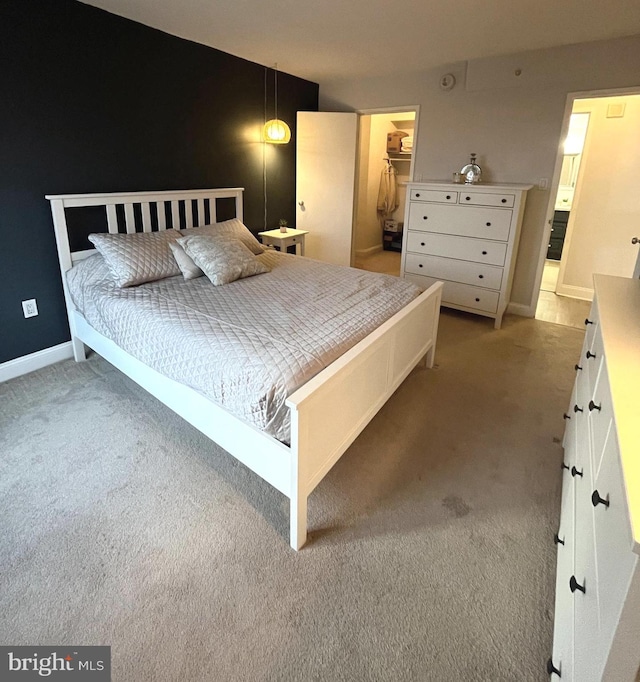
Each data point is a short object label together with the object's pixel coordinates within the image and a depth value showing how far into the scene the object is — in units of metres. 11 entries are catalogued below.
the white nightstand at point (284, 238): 4.47
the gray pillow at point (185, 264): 2.92
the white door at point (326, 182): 4.77
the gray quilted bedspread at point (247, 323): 1.72
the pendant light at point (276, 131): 4.20
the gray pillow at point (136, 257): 2.71
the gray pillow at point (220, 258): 2.87
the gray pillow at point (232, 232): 3.24
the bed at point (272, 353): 1.64
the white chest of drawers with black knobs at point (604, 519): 0.76
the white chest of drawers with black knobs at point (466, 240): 3.68
